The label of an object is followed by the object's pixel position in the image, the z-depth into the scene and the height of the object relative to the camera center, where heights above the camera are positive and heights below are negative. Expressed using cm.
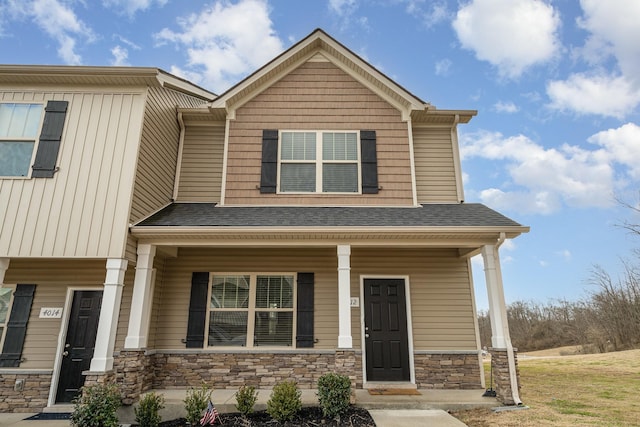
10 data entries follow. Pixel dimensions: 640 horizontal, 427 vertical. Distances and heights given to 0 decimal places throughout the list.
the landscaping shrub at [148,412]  472 -136
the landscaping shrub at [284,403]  475 -124
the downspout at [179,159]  738 +335
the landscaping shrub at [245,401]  497 -126
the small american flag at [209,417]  472 -141
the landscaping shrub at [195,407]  480 -131
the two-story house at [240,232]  556 +132
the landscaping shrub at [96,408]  439 -122
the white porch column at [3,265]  537 +74
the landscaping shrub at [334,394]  488 -115
